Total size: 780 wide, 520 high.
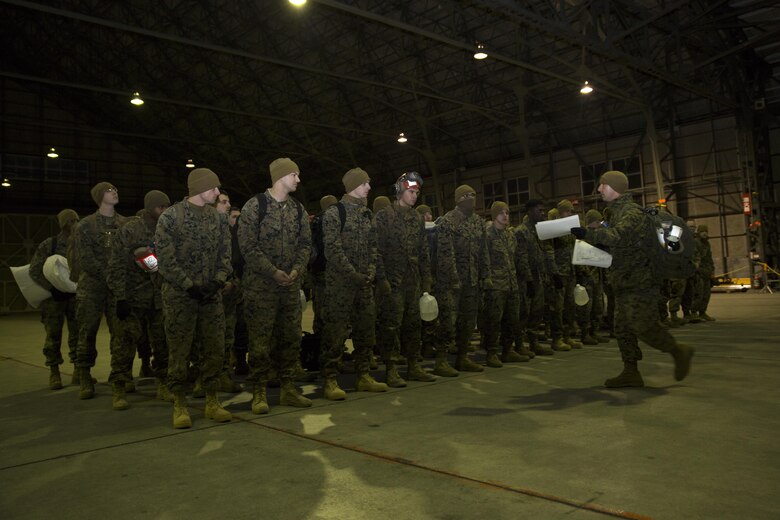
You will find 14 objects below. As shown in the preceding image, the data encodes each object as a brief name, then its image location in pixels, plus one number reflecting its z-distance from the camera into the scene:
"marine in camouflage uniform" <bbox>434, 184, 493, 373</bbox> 6.19
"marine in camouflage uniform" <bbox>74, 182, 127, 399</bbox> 5.61
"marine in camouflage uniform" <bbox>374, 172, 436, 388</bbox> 5.70
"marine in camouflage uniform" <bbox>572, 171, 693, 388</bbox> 5.06
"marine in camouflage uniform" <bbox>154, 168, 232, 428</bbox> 4.39
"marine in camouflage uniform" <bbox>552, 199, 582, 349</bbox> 8.16
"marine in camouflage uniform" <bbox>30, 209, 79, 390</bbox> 6.27
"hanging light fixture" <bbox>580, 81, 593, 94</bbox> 16.36
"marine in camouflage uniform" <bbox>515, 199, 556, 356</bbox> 7.61
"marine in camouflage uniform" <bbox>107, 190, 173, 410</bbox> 5.22
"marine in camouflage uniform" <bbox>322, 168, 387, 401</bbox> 5.25
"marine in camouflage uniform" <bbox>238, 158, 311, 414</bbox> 4.78
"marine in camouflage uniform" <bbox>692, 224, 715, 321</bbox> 11.15
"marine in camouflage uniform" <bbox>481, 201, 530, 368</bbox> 6.83
